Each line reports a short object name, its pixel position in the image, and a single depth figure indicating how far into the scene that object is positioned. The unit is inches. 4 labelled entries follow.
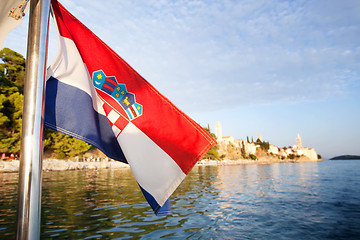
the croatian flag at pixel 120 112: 106.3
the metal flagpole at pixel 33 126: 65.7
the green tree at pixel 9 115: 1336.1
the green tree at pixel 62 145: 1813.1
